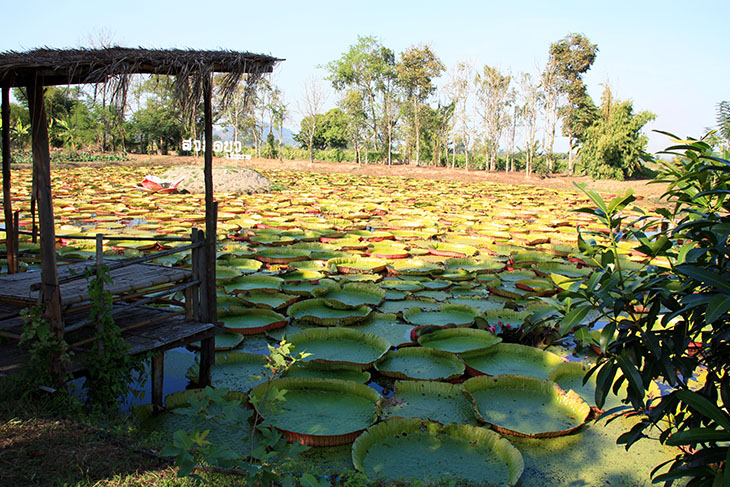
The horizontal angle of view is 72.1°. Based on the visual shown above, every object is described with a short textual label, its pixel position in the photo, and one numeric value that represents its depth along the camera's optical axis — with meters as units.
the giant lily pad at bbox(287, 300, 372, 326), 4.79
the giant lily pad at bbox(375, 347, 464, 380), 3.83
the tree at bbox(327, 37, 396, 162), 36.52
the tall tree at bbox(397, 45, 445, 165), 33.47
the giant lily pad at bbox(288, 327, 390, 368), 4.09
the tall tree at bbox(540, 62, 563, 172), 27.45
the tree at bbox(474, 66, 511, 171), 31.33
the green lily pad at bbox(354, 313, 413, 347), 4.59
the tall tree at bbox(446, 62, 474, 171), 32.65
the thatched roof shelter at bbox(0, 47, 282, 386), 2.72
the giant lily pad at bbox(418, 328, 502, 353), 4.38
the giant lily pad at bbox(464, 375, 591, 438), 3.12
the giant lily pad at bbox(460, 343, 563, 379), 3.99
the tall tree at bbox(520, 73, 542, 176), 26.81
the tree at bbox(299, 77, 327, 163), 36.50
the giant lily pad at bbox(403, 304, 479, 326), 4.92
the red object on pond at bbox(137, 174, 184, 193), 15.29
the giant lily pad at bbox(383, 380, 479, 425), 3.26
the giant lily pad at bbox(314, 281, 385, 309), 5.38
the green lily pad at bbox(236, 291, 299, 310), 5.05
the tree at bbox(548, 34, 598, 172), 29.11
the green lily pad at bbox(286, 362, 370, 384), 3.73
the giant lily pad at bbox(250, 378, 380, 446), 2.90
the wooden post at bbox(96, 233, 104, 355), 2.80
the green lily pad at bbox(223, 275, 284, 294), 5.80
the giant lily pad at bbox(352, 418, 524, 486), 2.65
